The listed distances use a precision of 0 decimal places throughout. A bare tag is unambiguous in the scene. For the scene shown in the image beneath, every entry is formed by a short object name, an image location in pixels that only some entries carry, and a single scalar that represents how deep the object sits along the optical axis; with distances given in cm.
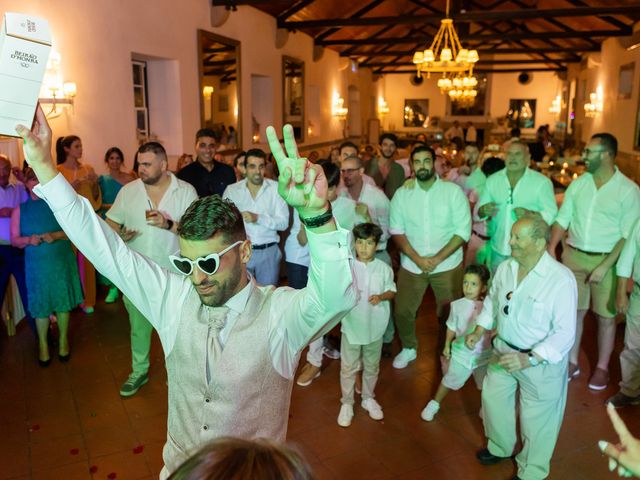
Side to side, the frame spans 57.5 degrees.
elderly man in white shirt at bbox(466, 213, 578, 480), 285
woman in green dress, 447
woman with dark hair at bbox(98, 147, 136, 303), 611
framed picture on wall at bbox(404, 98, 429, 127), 2745
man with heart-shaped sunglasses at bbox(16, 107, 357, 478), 163
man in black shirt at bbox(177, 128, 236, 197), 528
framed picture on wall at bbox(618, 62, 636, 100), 1231
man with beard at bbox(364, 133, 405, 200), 676
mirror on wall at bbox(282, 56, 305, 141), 1254
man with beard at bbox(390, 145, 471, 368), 439
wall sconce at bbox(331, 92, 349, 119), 1711
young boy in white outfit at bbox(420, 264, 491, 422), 365
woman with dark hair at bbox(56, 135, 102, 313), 564
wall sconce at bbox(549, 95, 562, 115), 2495
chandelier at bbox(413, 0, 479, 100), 948
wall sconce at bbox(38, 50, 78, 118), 580
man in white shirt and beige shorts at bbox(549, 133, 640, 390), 413
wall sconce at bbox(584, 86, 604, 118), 1530
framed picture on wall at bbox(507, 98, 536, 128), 2672
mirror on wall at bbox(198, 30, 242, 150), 898
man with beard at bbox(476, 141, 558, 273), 459
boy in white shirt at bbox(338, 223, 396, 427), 369
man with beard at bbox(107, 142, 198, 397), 381
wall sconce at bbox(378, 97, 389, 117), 2581
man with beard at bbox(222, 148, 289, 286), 448
